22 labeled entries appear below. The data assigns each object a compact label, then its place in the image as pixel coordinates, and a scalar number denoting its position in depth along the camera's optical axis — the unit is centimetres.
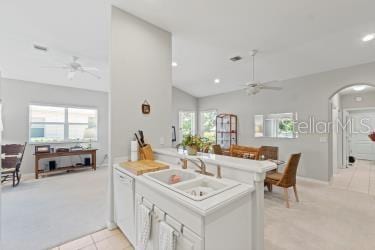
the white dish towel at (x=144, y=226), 164
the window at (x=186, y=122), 745
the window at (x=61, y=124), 535
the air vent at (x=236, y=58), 421
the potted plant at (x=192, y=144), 217
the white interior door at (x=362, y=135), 740
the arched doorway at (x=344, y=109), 566
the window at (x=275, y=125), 518
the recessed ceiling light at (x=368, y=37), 309
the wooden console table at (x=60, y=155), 486
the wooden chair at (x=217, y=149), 498
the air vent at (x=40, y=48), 355
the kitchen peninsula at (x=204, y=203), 123
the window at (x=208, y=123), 742
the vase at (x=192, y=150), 216
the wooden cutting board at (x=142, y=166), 201
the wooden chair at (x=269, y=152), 432
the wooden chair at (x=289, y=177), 322
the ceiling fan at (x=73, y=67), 377
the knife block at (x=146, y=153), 264
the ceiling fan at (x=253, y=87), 375
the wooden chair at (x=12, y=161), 424
